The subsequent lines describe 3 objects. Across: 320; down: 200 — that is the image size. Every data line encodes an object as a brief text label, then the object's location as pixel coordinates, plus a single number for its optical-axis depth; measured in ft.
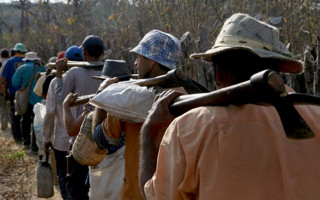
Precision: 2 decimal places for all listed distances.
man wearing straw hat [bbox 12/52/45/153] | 28.94
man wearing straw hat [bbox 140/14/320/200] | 5.70
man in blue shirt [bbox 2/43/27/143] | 32.89
